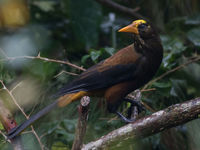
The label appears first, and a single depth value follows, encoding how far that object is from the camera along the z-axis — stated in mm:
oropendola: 6336
